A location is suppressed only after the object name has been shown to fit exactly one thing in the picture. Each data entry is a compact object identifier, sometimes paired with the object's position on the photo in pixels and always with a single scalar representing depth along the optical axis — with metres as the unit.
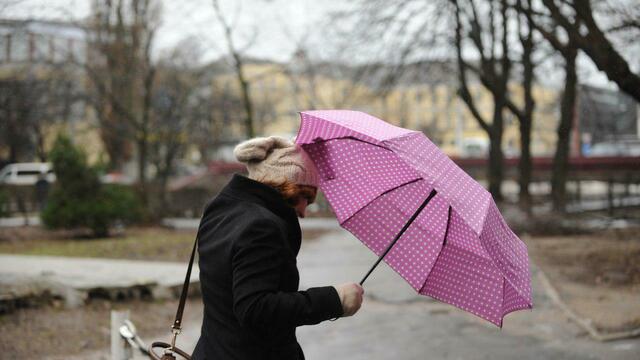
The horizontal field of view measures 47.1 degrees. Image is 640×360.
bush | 19.17
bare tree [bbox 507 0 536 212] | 21.06
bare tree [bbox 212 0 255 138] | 26.32
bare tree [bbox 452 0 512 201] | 20.70
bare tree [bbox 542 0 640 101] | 10.25
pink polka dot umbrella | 2.99
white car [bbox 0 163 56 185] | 37.03
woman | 2.40
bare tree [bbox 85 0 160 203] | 24.38
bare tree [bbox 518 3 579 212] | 20.83
